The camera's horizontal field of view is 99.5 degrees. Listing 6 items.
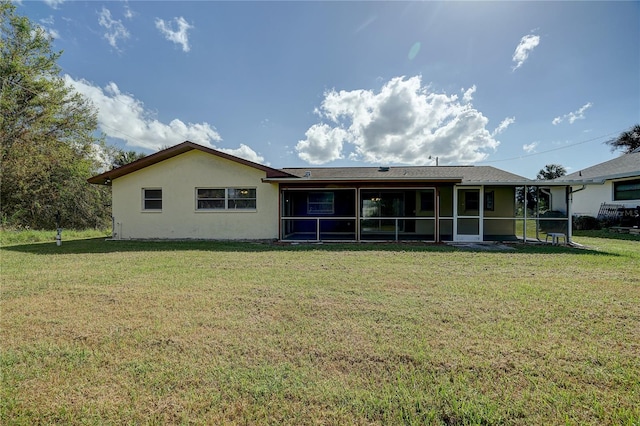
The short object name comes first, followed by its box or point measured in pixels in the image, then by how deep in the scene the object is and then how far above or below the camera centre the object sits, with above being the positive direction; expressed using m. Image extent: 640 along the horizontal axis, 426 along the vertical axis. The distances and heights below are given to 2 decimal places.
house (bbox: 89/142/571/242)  11.35 +0.61
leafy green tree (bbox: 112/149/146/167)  24.01 +5.83
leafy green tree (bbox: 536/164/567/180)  36.00 +5.84
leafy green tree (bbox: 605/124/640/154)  27.88 +7.81
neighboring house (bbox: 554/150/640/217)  15.50 +1.76
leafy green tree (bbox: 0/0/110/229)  16.25 +5.29
